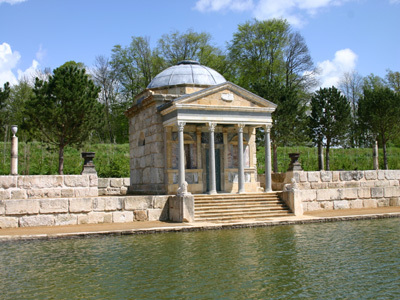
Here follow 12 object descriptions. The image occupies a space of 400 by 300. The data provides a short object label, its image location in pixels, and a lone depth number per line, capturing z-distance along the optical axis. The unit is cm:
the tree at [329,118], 3192
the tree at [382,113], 3253
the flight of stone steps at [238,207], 1833
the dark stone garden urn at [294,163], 2433
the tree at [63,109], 2547
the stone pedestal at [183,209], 1791
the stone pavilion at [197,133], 2030
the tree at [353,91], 5672
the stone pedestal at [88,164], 2200
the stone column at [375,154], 2929
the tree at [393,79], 5362
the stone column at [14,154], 2142
